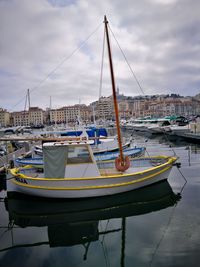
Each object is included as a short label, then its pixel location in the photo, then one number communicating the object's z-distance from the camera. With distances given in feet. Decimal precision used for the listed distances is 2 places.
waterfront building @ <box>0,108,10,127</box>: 528.79
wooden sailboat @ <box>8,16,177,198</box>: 36.40
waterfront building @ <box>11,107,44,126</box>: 562.25
